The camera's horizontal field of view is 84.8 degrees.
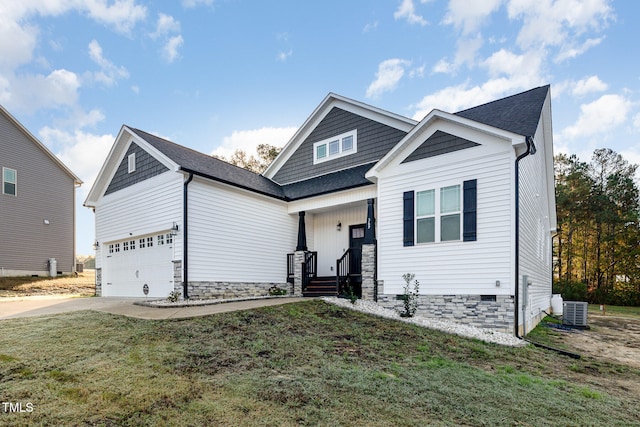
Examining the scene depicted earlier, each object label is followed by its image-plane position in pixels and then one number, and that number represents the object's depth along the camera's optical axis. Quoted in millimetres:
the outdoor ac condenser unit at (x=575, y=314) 11219
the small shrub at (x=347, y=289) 11125
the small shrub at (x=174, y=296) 9915
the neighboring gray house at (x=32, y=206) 16969
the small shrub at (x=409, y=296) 9172
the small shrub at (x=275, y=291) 12523
